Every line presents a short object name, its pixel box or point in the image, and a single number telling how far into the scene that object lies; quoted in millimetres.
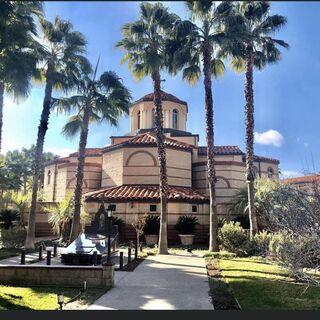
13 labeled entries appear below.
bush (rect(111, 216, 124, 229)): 26345
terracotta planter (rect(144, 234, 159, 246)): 25406
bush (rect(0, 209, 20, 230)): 27250
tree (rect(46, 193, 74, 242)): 25750
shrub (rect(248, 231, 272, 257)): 18469
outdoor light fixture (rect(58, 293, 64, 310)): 8709
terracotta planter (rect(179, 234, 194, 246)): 25656
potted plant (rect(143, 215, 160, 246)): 25422
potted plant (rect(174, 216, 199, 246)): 25772
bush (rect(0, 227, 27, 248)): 22766
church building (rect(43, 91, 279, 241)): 27328
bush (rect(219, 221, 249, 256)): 20328
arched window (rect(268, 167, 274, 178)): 40375
